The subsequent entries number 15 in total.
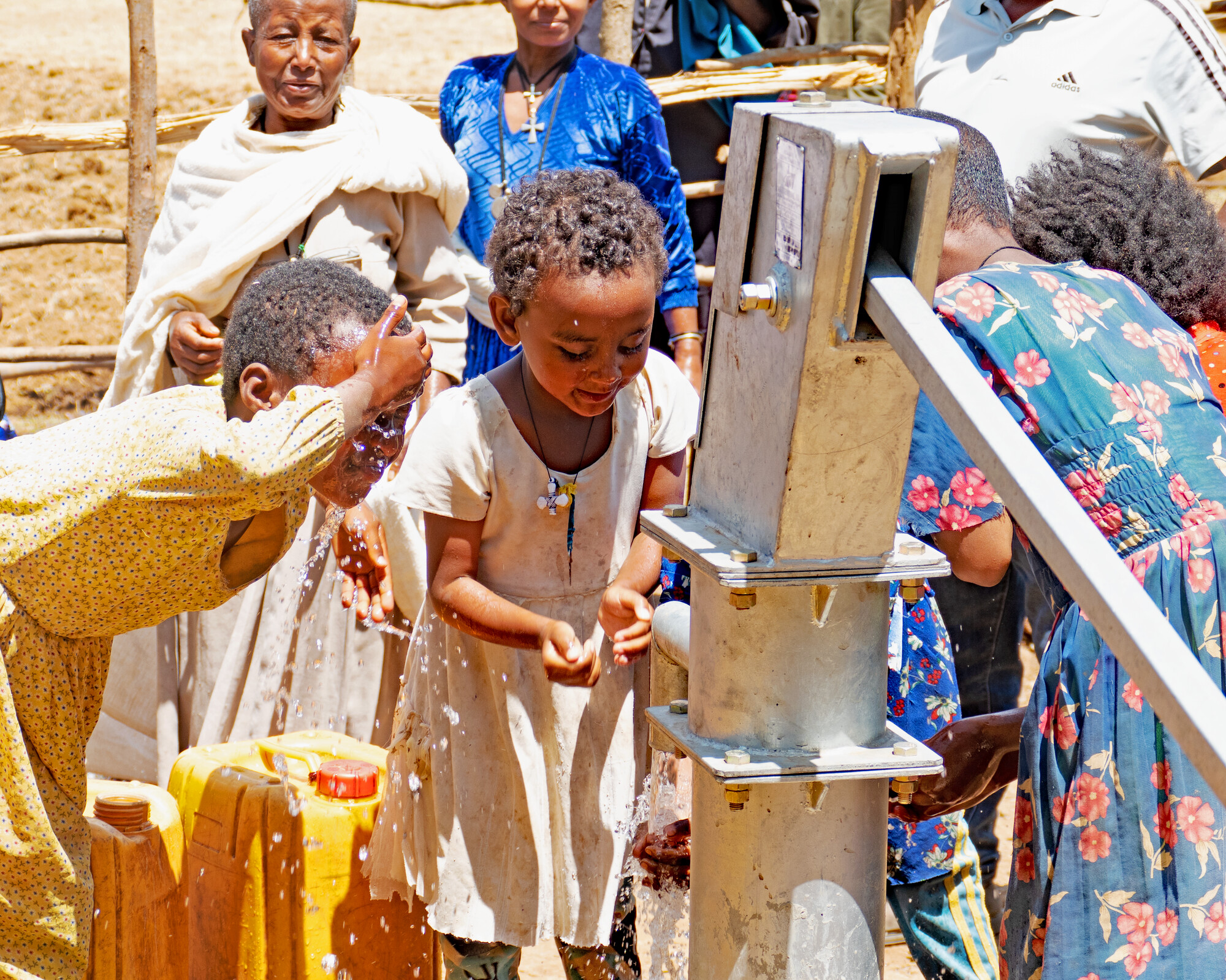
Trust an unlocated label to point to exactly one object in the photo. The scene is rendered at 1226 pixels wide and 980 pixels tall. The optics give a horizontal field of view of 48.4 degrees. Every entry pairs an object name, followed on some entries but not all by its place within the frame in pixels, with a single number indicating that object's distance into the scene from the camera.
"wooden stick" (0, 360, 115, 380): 6.87
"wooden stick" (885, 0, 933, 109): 4.87
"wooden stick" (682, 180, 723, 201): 5.39
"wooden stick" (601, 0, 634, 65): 5.34
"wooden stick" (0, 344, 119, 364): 6.60
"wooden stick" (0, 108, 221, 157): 5.86
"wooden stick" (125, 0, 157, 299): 5.44
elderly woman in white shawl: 3.30
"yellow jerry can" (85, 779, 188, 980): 2.38
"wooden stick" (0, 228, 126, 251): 6.53
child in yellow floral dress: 1.89
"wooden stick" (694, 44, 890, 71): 5.63
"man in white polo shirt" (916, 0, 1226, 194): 3.39
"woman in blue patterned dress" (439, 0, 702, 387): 3.76
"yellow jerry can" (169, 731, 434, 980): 2.56
